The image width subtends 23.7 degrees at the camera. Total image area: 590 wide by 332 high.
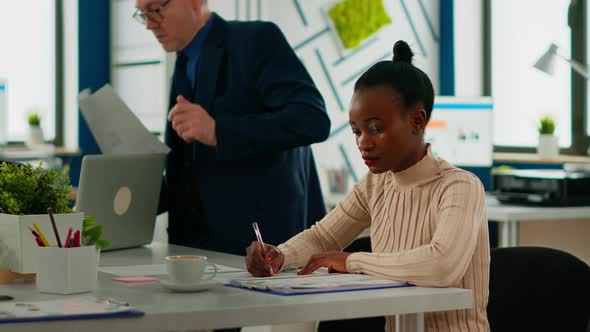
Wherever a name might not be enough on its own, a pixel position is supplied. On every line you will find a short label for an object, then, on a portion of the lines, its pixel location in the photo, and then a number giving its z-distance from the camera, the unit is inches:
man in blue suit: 149.5
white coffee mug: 112.0
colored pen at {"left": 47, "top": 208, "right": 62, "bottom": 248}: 113.7
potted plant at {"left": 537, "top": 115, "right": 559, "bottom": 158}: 332.0
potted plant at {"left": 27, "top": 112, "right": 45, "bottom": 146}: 369.6
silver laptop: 149.5
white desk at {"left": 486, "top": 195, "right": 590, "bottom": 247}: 231.9
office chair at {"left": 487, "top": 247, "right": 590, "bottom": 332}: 131.9
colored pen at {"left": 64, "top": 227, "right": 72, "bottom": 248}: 114.5
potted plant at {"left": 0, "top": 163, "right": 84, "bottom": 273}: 120.5
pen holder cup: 112.5
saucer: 111.5
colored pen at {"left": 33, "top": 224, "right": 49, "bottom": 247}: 115.6
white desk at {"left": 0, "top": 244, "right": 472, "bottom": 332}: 100.9
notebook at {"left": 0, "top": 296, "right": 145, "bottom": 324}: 100.4
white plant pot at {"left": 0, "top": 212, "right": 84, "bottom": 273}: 120.3
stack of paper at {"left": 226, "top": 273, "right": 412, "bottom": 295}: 111.6
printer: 243.5
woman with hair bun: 115.5
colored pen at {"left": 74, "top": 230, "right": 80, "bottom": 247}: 114.7
